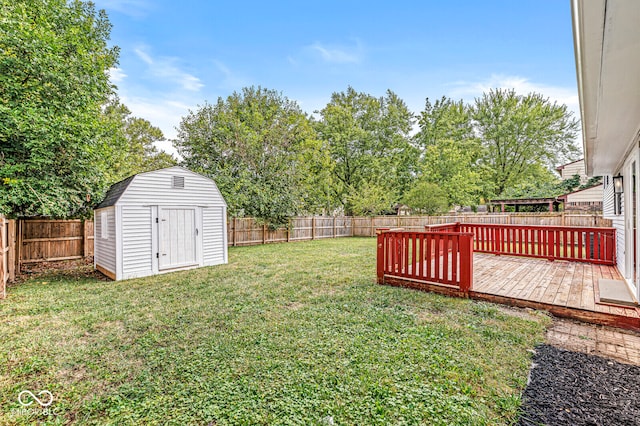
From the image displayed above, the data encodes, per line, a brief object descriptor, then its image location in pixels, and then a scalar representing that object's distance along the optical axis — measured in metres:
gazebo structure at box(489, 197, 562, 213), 16.85
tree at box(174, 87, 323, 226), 12.81
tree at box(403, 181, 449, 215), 16.53
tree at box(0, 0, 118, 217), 5.66
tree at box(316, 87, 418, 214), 21.53
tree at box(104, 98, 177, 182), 13.51
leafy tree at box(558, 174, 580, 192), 19.17
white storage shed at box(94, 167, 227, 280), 6.69
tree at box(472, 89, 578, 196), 23.06
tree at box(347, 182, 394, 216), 18.19
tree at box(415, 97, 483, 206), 21.02
